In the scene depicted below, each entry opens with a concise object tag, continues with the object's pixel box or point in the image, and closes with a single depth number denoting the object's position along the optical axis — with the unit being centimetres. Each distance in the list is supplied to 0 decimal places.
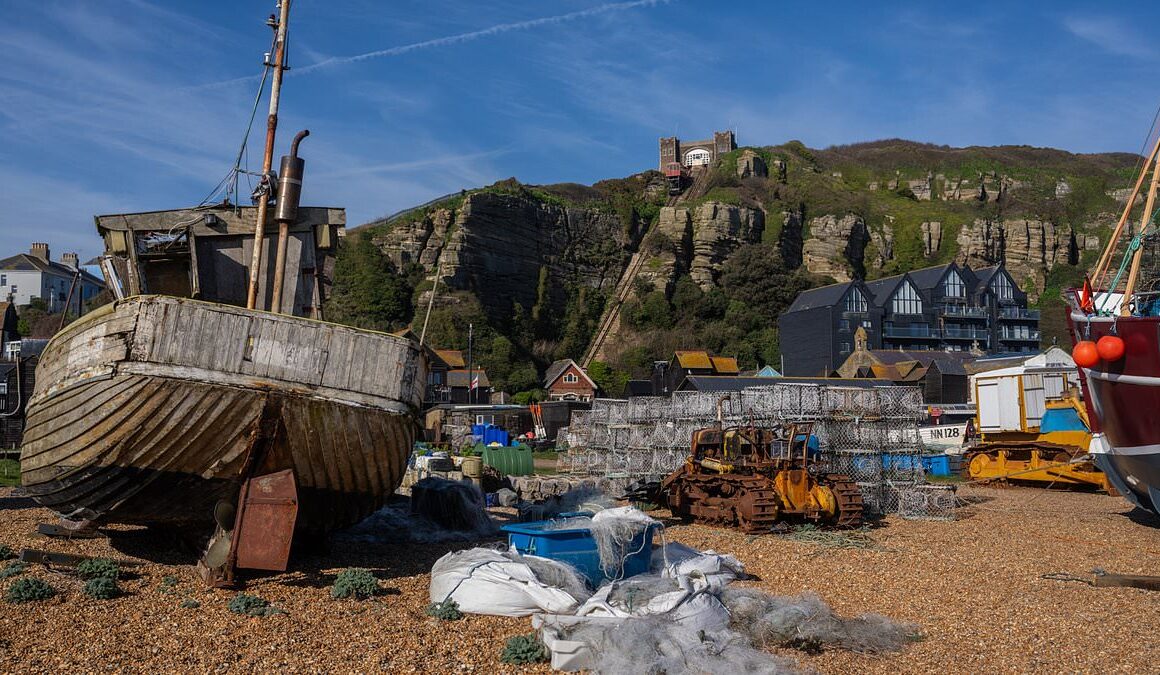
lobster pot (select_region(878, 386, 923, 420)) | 1891
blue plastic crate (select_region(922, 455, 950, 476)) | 3052
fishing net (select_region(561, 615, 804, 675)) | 675
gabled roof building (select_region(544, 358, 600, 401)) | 7438
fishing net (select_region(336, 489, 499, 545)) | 1367
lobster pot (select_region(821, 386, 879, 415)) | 1891
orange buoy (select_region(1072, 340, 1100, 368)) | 1484
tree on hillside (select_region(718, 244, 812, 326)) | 9475
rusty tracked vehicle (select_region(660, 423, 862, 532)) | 1574
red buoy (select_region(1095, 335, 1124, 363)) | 1445
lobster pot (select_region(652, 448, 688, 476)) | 2198
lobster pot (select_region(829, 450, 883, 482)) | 1889
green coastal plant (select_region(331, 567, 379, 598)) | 923
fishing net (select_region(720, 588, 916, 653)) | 792
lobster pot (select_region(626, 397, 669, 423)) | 2389
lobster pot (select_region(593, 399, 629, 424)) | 2595
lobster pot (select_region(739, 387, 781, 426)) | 1916
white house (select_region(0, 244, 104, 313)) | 8475
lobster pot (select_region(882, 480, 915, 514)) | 1883
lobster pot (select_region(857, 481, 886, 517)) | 1817
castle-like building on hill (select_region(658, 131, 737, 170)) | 13662
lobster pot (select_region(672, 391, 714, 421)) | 2138
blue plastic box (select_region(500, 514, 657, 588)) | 945
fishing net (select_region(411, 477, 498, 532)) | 1473
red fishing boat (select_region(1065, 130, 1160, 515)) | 1430
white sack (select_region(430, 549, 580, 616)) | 855
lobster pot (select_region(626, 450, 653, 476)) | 2322
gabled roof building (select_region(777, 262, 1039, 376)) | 7475
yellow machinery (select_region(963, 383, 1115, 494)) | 2478
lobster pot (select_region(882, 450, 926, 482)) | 1914
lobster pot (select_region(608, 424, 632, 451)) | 2520
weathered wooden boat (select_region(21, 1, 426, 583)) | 896
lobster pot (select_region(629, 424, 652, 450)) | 2395
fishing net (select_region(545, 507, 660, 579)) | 959
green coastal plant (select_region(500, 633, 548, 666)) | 720
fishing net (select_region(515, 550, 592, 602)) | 887
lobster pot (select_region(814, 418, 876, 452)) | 1891
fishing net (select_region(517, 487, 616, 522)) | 1295
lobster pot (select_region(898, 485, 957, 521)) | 1864
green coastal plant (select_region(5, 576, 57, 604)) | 819
